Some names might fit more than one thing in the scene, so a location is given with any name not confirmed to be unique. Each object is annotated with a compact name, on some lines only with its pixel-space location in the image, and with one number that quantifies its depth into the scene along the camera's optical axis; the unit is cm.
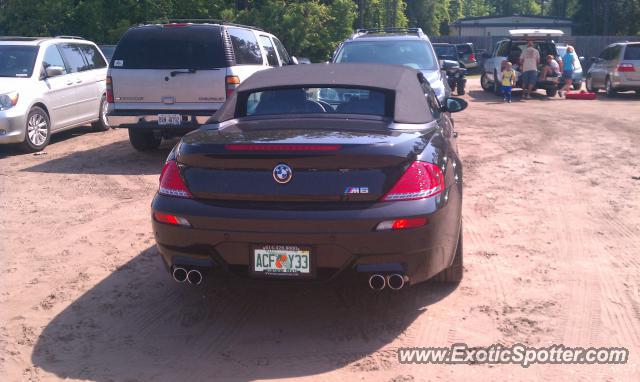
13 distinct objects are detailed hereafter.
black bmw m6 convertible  401
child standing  1927
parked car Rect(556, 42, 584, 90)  2188
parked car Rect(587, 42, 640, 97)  2011
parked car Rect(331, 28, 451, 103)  1165
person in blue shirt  2109
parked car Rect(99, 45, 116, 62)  2045
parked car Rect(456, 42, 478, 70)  3441
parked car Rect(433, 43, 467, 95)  1919
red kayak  2038
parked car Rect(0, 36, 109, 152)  1056
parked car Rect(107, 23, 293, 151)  962
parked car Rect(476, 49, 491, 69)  2353
